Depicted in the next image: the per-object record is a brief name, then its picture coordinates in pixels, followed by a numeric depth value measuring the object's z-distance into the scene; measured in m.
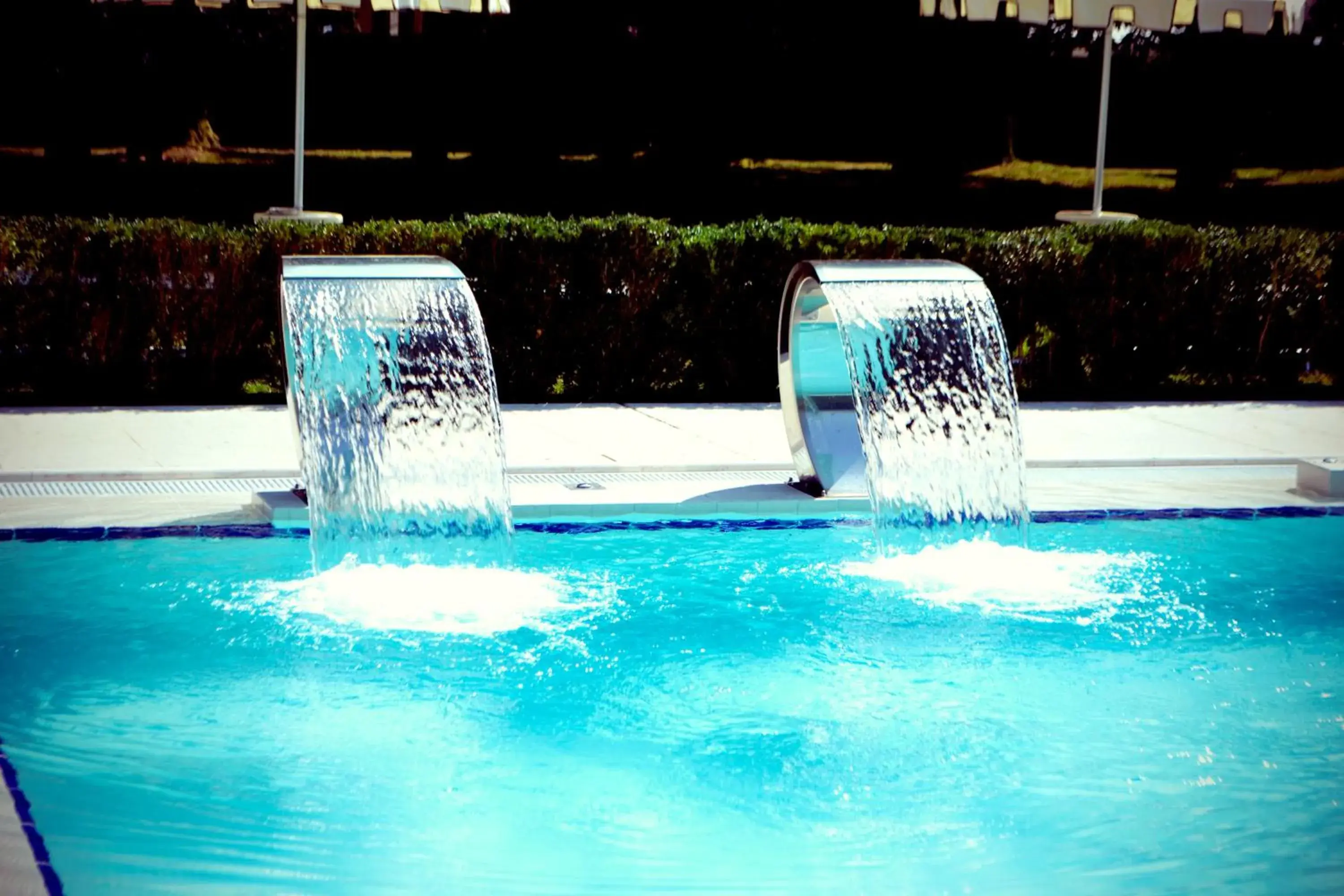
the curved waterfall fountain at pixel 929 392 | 7.42
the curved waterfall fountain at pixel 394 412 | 7.00
